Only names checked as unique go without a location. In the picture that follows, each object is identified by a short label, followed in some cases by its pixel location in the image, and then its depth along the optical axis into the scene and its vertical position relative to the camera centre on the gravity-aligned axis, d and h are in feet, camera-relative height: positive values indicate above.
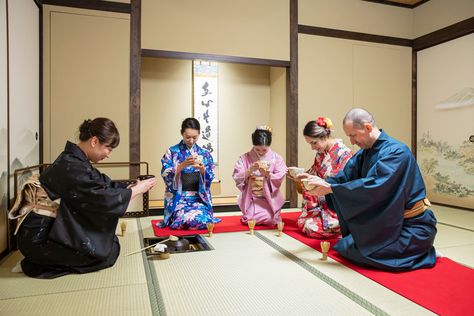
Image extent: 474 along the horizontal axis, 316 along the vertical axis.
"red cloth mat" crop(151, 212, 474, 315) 6.97 -2.97
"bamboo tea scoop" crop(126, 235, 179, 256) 10.63 -2.78
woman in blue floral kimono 14.06 -1.23
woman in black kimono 8.48 -1.56
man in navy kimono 8.94 -1.43
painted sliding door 19.74 +2.06
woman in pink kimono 14.90 -1.19
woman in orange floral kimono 12.55 -0.53
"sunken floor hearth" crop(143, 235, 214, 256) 10.92 -2.97
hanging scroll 22.15 +3.48
